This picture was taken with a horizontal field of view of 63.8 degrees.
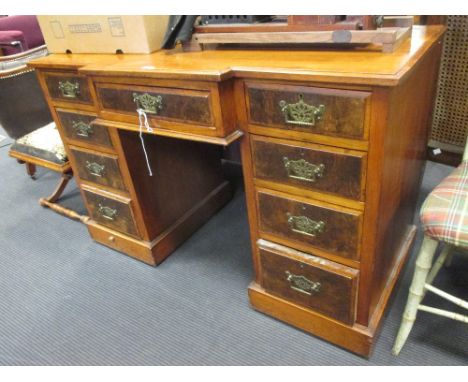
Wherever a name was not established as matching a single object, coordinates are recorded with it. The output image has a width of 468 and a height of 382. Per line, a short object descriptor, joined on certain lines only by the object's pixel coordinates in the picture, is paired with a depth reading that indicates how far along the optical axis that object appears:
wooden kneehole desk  0.80
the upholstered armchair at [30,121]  1.80
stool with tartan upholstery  0.86
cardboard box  1.23
